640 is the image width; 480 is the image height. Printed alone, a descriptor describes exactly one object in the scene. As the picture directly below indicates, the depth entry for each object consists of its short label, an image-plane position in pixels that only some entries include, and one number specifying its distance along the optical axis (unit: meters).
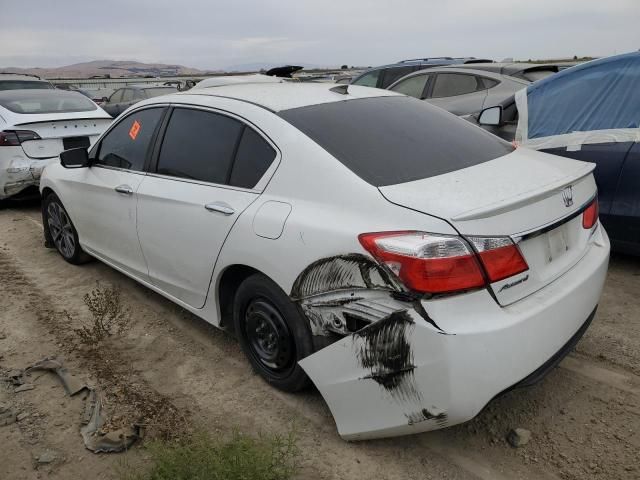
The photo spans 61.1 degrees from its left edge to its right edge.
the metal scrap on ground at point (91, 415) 2.55
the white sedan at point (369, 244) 2.07
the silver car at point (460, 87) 6.95
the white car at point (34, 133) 6.27
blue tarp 4.02
